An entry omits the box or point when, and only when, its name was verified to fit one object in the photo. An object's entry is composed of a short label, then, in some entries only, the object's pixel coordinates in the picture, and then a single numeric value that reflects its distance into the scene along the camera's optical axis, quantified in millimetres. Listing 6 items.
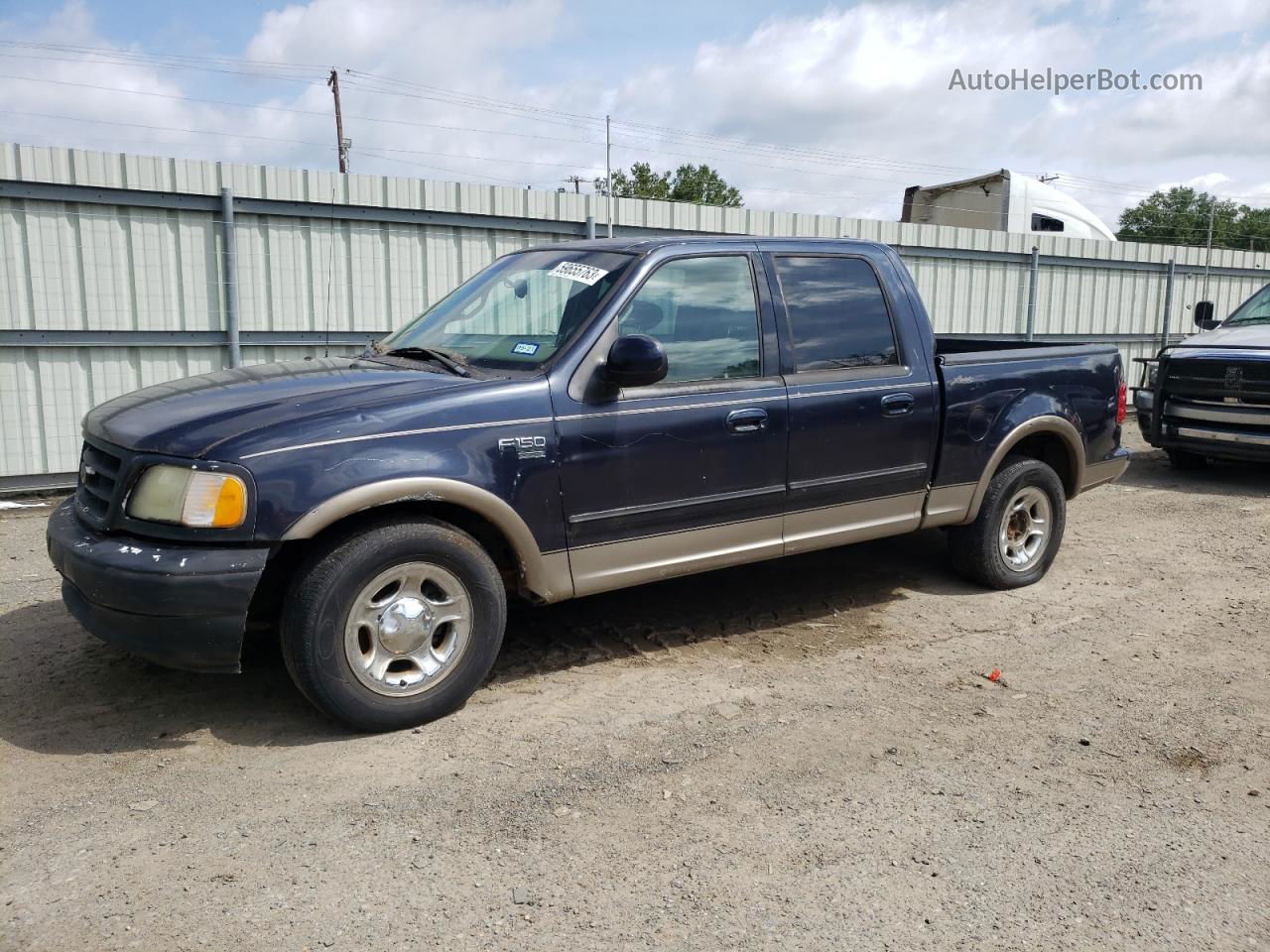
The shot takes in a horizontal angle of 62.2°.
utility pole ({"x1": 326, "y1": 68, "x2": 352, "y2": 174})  35844
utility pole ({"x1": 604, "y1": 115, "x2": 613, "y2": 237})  9297
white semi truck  16719
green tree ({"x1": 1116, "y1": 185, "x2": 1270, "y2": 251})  64500
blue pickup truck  3734
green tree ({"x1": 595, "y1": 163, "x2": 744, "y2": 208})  50000
